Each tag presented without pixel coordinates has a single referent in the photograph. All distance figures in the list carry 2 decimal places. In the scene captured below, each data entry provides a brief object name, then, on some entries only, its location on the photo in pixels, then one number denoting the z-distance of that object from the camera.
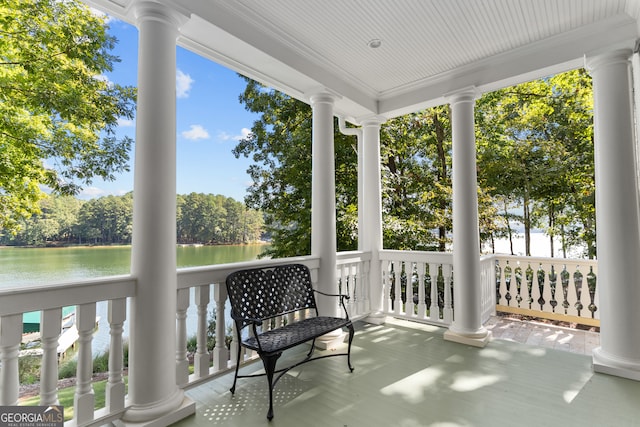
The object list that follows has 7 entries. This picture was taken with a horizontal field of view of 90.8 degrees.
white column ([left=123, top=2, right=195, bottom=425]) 1.96
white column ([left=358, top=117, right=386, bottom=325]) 4.28
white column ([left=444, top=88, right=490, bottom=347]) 3.44
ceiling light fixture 2.96
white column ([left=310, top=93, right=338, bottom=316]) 3.46
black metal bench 2.25
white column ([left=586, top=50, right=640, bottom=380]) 2.60
